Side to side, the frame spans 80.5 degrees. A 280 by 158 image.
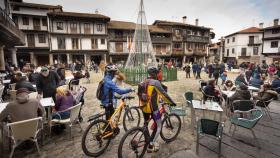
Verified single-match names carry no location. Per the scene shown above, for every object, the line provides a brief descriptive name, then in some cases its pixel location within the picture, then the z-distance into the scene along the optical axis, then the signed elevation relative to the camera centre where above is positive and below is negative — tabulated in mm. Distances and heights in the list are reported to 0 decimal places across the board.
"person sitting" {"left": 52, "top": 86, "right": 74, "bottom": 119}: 4639 -1023
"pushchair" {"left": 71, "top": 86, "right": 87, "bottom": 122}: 5534 -975
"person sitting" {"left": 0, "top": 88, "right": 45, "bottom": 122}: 3695 -920
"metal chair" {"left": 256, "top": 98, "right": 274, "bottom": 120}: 6147 -1379
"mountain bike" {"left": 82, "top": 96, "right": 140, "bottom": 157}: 3717 -1549
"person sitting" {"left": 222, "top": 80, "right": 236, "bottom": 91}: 7791 -903
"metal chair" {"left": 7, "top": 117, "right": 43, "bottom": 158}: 3283 -1276
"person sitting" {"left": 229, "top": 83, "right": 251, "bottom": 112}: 5418 -873
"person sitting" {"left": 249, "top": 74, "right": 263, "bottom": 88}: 8867 -823
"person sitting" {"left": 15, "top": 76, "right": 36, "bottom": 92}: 5980 -564
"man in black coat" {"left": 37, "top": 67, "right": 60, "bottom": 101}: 5375 -483
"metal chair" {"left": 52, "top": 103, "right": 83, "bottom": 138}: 4360 -1336
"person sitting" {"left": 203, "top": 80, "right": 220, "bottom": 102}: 6300 -871
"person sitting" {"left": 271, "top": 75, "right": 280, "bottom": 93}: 8427 -874
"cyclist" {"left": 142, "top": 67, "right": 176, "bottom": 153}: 3471 -707
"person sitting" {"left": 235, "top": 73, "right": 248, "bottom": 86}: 8407 -605
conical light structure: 13062 +1542
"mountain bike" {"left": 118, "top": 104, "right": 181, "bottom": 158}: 3498 -1638
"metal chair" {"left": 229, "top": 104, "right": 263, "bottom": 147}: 4113 -1389
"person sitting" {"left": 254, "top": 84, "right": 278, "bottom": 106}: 6082 -1043
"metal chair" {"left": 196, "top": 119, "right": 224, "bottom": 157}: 3537 -1316
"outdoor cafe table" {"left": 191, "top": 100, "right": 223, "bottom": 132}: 4535 -1126
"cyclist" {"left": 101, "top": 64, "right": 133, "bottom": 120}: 4050 -544
